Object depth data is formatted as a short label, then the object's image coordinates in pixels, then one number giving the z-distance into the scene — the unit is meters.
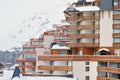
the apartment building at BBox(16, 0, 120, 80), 73.62
